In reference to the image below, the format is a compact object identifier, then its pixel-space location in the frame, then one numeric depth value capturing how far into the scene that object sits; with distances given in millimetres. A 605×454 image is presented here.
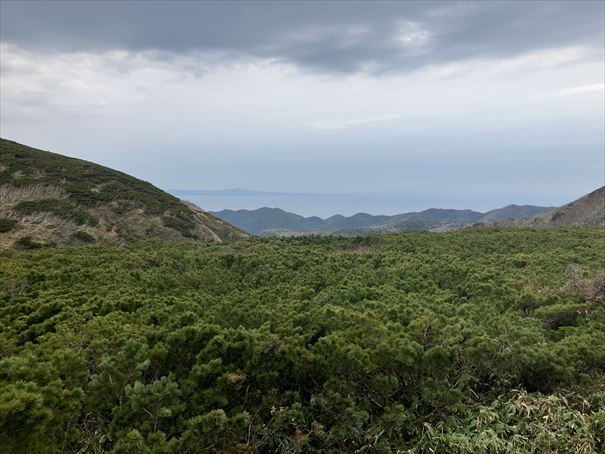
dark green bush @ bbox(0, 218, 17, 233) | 30784
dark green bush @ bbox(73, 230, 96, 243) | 33156
